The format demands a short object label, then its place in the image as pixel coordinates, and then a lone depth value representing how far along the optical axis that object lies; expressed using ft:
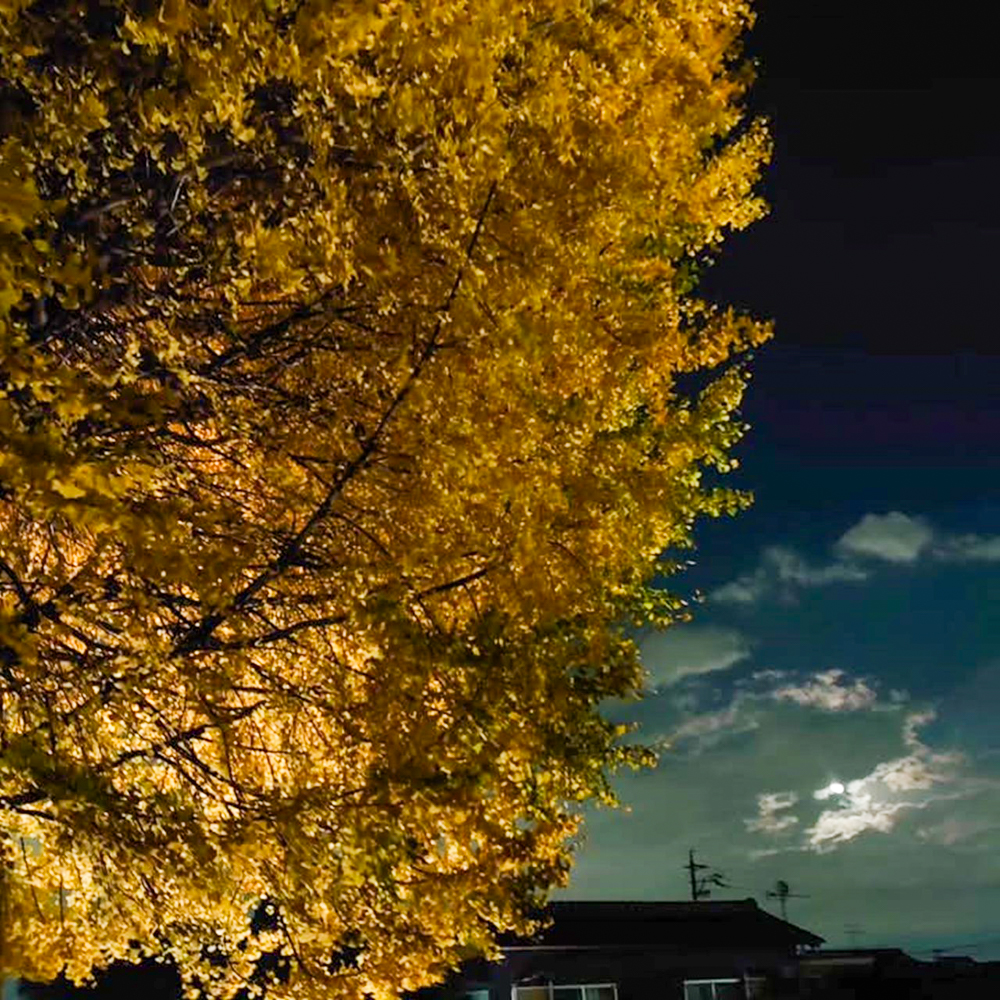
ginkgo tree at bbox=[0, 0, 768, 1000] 19.94
